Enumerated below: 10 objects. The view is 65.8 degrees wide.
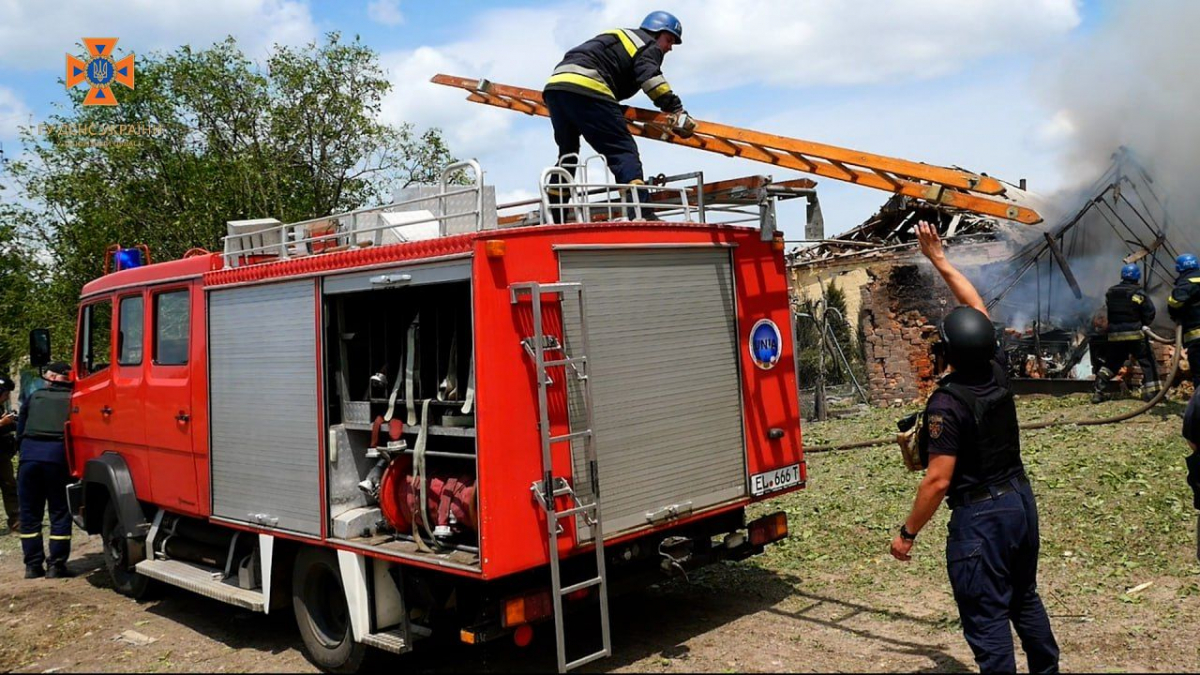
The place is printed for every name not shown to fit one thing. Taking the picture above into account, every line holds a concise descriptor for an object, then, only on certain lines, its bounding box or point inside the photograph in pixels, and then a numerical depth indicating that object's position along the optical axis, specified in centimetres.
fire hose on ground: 999
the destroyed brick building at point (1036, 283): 1436
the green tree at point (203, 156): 1897
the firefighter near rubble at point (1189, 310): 988
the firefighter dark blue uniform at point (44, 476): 888
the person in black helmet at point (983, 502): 409
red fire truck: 484
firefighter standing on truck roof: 653
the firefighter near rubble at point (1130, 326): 1162
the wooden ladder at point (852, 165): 547
